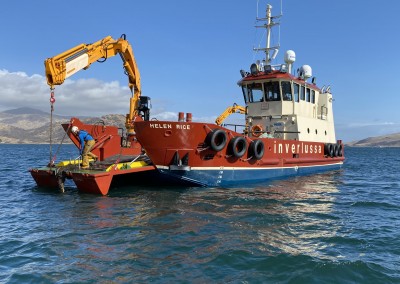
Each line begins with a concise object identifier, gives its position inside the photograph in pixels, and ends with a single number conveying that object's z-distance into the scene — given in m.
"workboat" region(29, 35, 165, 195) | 11.31
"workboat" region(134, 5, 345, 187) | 11.79
